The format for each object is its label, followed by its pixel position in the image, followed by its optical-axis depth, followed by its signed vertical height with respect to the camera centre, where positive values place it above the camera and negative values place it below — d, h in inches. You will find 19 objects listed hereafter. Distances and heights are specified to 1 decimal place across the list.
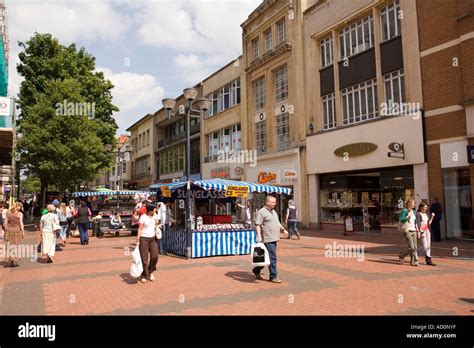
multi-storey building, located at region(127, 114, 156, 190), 1914.4 +265.7
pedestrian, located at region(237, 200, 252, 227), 720.1 -15.9
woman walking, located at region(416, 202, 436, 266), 404.5 -33.5
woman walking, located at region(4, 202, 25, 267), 434.3 -25.1
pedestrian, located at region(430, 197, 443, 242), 596.7 -35.9
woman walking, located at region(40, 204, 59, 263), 444.1 -28.5
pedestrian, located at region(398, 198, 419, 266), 398.3 -36.4
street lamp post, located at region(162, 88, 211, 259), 467.5 +103.8
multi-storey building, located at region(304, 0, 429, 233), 671.1 +169.8
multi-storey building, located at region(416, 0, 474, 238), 581.9 +145.0
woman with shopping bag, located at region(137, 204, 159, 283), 340.2 -32.7
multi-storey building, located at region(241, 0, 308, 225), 930.7 +276.2
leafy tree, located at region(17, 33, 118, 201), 968.3 +231.2
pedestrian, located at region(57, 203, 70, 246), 596.4 -15.2
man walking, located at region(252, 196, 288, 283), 331.3 -24.6
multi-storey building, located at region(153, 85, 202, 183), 1440.7 +246.6
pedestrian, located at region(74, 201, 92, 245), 620.7 -23.1
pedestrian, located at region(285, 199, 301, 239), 688.8 -32.6
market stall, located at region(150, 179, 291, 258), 477.4 -30.7
